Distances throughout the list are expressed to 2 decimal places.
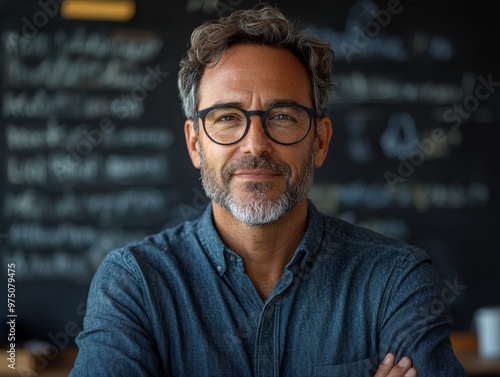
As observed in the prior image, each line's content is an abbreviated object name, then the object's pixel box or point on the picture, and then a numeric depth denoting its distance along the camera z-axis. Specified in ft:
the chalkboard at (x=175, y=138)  8.80
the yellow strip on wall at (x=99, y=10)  8.91
